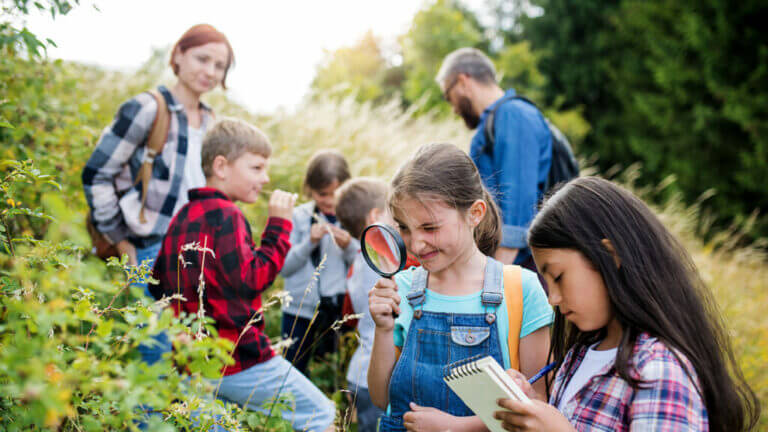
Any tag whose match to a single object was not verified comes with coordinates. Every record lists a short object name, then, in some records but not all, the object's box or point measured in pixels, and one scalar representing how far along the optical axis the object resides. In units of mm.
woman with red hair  2979
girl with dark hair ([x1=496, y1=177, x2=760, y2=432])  1365
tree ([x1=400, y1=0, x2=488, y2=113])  14570
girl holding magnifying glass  1905
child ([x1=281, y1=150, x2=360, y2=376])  3398
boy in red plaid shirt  2270
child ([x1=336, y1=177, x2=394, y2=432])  2803
